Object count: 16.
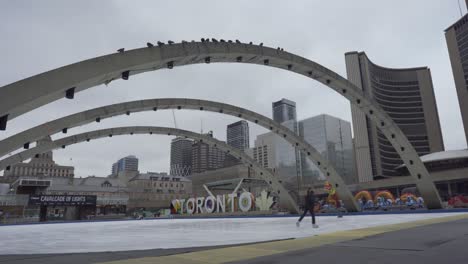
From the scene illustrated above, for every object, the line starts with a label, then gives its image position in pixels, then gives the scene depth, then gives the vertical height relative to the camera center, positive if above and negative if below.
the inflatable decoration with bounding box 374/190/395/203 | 41.51 +0.52
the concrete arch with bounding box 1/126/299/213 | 27.98 +5.60
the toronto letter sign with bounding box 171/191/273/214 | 45.81 +0.03
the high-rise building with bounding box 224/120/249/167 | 185.55 +23.86
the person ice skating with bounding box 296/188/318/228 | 16.27 +0.06
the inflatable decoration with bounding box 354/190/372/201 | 43.22 +0.57
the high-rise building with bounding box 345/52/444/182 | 135.25 +39.37
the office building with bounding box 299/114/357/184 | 153.81 +27.92
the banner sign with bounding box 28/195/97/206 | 50.07 +1.33
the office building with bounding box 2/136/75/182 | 136.75 +17.26
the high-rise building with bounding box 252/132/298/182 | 159.50 +20.21
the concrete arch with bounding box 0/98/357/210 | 22.08 +6.10
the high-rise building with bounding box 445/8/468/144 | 125.62 +55.31
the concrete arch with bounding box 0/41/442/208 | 9.91 +5.36
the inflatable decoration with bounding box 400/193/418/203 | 36.94 +0.08
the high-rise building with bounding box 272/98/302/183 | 155.12 +21.27
